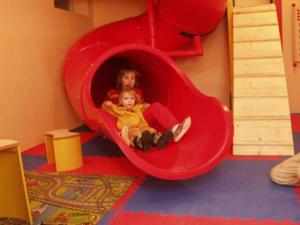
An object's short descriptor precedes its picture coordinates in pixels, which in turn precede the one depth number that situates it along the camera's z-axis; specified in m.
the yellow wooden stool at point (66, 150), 2.39
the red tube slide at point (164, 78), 1.95
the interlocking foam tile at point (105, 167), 2.34
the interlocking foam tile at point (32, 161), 2.56
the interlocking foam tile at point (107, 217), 1.60
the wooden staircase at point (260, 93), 2.52
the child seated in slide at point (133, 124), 2.20
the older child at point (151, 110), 2.23
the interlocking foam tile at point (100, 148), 2.85
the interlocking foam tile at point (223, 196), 1.63
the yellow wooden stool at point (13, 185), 1.49
